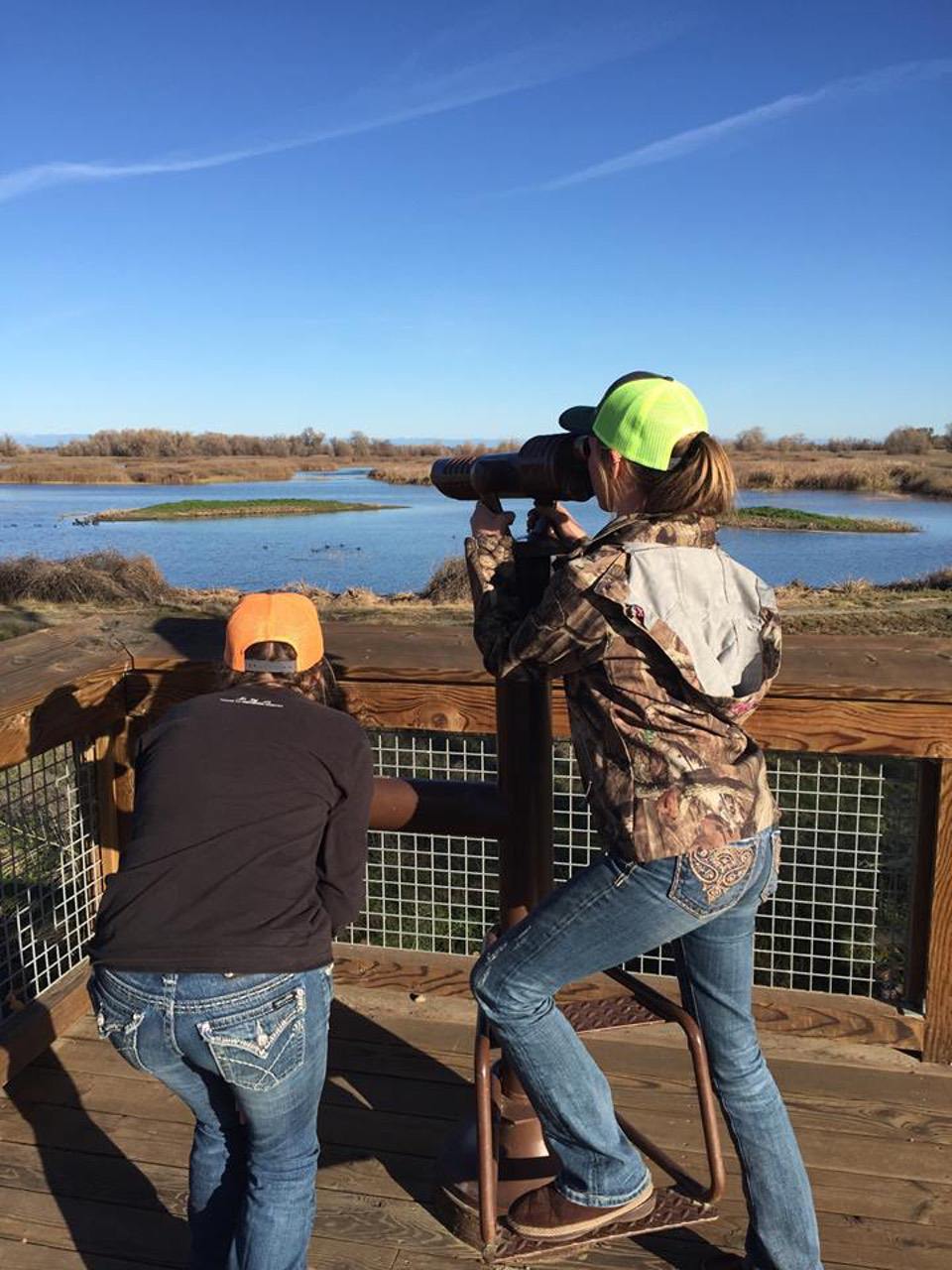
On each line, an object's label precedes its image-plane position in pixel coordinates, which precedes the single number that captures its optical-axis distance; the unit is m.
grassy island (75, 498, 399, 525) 37.26
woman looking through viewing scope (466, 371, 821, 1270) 1.55
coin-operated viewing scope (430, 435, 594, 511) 1.76
